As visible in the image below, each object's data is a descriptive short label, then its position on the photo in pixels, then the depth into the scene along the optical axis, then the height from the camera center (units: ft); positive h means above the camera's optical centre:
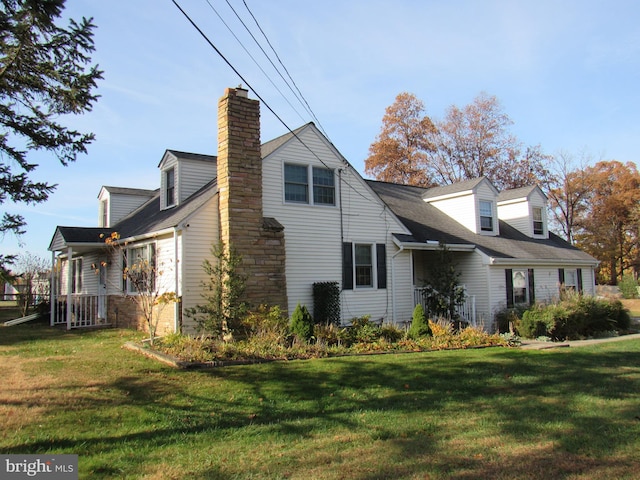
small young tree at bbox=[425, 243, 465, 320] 52.11 -1.60
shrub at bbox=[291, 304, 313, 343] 36.29 -3.48
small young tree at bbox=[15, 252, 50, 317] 64.59 -0.58
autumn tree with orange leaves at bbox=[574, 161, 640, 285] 140.26 +16.11
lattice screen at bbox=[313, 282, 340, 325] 45.96 -2.47
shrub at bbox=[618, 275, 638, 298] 108.47 -3.89
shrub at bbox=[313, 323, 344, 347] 36.88 -4.38
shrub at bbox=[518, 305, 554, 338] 49.47 -5.15
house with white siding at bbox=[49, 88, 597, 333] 41.27 +3.97
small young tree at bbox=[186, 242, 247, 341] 37.24 -1.66
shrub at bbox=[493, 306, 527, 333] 53.98 -4.83
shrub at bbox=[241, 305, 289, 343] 35.99 -3.38
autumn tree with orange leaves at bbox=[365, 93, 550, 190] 121.80 +30.54
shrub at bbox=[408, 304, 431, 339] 42.78 -4.42
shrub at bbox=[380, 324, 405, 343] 41.49 -4.88
